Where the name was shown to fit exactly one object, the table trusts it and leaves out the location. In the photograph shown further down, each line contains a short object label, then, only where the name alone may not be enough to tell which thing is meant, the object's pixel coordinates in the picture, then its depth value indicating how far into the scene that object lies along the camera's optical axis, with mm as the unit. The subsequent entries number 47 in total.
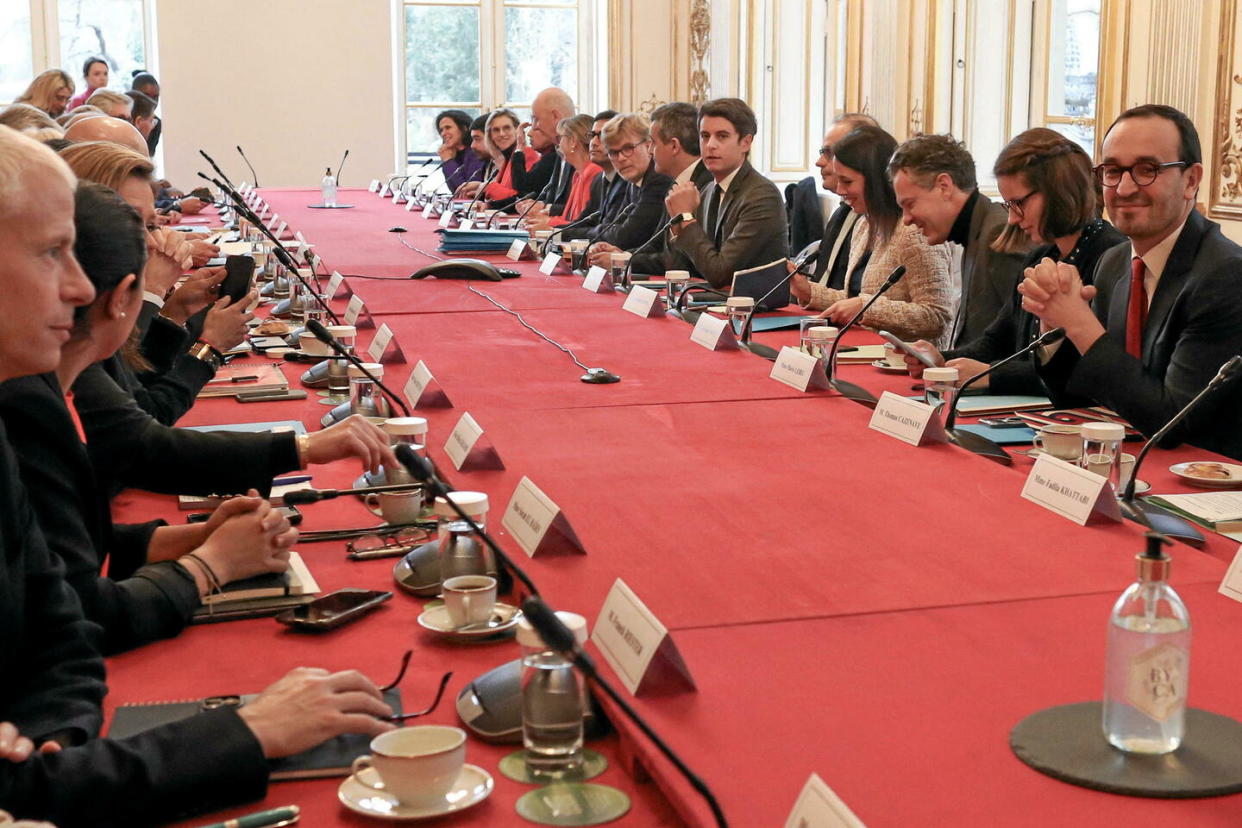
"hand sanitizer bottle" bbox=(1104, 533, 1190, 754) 1162
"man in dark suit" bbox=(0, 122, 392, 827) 1170
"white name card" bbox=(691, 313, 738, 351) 3416
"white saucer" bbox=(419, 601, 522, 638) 1552
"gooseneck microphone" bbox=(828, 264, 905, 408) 2787
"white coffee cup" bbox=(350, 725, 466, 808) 1152
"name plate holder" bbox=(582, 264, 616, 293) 4602
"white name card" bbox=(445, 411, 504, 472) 2223
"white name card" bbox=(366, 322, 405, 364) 3156
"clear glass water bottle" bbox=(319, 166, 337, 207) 8656
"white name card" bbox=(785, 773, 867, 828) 972
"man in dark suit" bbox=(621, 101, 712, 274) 5684
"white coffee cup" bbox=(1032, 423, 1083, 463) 2316
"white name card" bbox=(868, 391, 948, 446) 2387
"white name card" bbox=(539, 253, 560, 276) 5090
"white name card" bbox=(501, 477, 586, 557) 1774
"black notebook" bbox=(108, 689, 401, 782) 1251
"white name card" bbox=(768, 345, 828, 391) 2889
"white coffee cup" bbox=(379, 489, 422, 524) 2008
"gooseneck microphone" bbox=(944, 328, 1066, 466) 2322
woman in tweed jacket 3912
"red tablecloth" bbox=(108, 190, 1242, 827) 1182
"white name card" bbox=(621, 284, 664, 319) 4000
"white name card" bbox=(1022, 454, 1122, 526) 1894
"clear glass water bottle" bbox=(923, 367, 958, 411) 2590
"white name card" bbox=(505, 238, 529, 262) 5555
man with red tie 2525
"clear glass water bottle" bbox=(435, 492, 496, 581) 1712
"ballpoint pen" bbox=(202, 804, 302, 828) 1149
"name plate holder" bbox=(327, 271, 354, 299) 4484
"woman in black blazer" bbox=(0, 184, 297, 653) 1554
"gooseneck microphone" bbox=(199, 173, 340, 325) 3602
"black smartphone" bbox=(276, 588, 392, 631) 1616
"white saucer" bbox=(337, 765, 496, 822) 1159
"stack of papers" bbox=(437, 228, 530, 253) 5762
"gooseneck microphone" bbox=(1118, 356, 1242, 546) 1858
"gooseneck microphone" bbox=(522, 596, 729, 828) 1000
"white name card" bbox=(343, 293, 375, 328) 3801
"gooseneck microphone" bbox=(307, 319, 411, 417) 2412
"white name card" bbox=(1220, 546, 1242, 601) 1604
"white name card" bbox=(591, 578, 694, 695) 1335
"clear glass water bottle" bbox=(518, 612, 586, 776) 1249
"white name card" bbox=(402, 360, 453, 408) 2721
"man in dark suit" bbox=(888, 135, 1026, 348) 3545
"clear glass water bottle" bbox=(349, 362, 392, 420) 2643
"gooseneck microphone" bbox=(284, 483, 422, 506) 1770
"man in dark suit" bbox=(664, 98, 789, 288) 4918
